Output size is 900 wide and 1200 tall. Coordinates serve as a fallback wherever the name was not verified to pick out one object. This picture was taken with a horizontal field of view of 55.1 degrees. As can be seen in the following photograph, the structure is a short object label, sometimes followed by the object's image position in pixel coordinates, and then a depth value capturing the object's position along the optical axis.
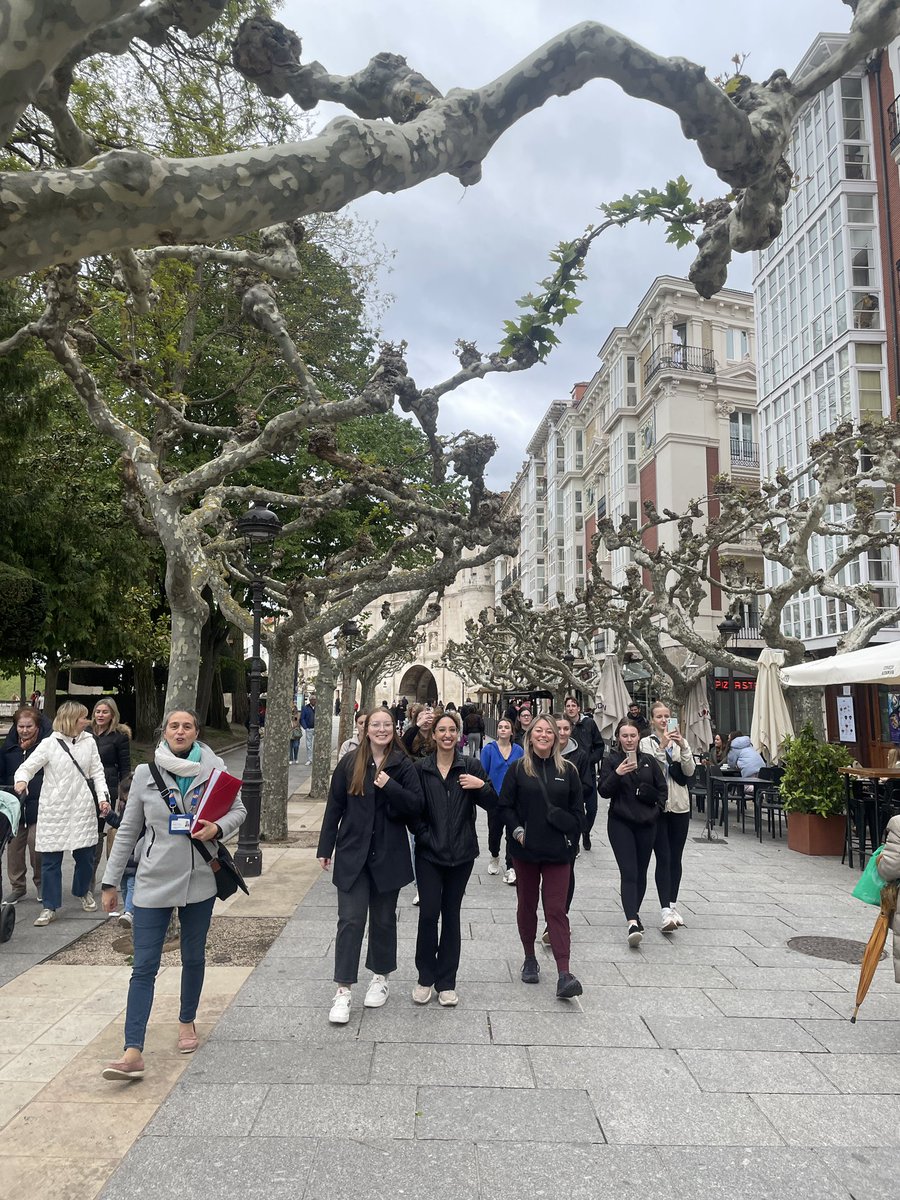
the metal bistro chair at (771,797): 13.08
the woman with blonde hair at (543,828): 5.80
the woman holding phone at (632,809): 6.80
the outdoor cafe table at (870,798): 10.45
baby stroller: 6.70
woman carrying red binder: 4.40
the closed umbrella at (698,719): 15.77
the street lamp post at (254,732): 9.70
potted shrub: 11.40
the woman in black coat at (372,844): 5.27
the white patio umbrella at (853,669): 9.62
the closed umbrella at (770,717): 12.70
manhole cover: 6.72
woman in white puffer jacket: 7.44
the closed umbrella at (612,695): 18.22
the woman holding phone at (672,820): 7.23
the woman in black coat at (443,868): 5.52
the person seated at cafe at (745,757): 14.41
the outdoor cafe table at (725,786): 13.12
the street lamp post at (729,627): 16.56
